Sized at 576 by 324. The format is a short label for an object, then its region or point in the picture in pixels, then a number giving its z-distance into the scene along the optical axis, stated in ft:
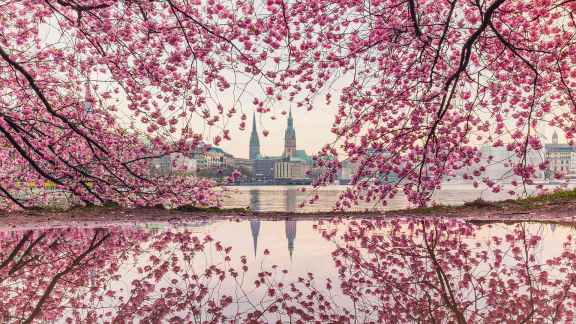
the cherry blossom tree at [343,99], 27.40
